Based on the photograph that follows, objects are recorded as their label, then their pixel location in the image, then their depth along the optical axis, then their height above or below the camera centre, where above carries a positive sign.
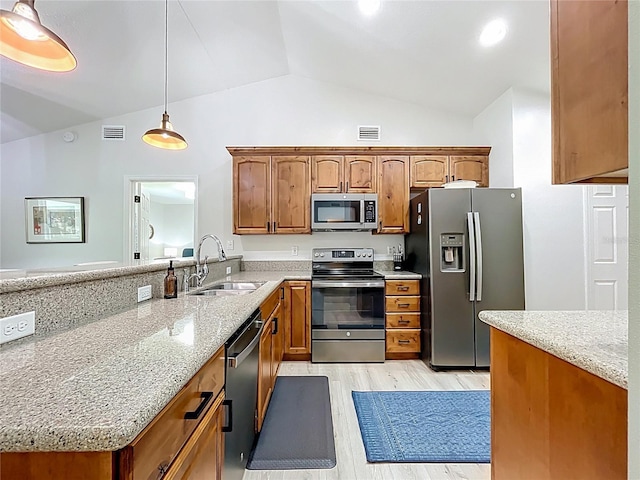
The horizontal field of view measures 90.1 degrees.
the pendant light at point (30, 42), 1.24 +0.87
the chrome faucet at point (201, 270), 2.32 -0.22
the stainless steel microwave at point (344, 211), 3.58 +0.31
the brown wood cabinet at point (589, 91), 0.70 +0.36
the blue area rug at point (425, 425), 1.86 -1.26
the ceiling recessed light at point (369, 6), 2.56 +1.90
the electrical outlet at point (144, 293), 1.69 -0.29
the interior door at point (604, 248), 3.22 -0.11
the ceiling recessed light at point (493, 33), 2.59 +1.72
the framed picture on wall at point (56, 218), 3.99 +0.29
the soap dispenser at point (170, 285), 1.84 -0.26
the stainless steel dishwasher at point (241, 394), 1.24 -0.69
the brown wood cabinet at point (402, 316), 3.30 -0.80
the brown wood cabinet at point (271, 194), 3.64 +0.52
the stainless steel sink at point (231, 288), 2.36 -0.39
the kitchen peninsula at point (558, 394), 0.79 -0.47
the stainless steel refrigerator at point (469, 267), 3.04 -0.28
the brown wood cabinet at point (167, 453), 0.55 -0.43
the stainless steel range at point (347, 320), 3.25 -0.83
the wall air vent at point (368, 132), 4.01 +1.34
